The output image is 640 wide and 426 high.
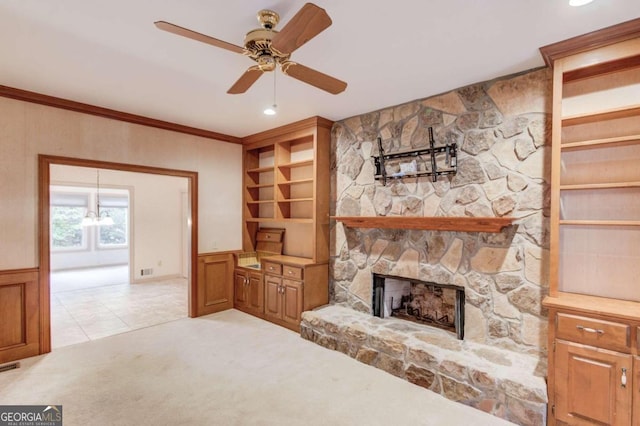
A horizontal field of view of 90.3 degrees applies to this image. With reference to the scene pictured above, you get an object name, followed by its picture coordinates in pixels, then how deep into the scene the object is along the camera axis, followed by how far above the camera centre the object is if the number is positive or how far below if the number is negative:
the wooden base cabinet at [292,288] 4.04 -1.03
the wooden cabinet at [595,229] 2.06 -0.14
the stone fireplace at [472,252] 2.64 -0.41
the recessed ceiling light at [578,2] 1.82 +1.20
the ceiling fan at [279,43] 1.58 +0.93
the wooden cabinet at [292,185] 4.22 +0.37
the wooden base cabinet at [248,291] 4.66 -1.24
